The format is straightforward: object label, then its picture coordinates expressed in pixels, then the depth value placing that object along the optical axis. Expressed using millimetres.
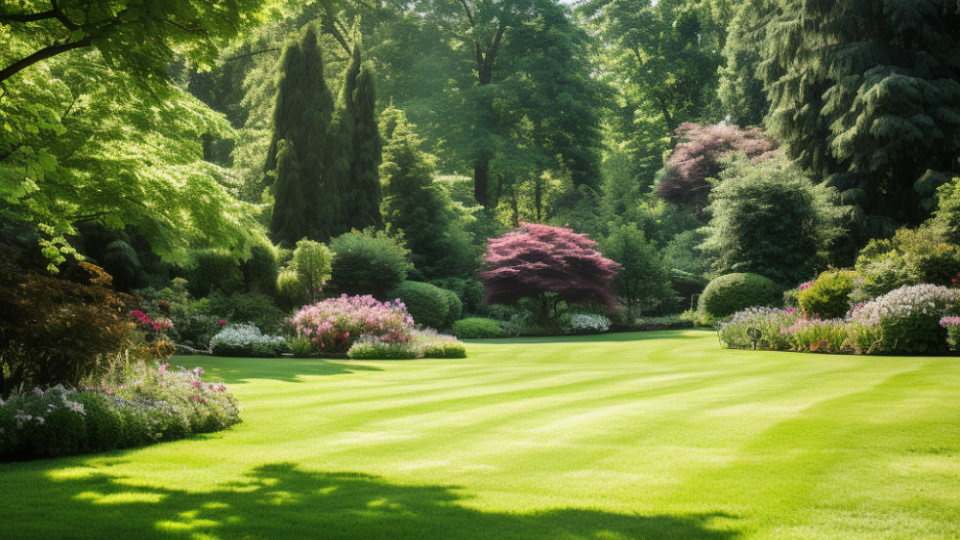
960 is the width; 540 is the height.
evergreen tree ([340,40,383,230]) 28250
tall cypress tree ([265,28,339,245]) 26797
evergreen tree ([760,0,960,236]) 23547
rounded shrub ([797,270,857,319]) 17266
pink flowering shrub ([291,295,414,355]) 17391
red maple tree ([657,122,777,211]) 34250
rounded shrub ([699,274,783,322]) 23031
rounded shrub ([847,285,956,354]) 13945
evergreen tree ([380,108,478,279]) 29781
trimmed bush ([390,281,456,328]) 23953
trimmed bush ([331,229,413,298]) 23453
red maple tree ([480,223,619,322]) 25609
